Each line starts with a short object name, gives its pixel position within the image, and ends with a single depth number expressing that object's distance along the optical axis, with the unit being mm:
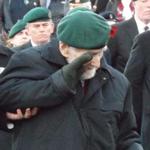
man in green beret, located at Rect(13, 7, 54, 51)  15491
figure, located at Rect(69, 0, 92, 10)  16902
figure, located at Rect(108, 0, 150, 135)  14189
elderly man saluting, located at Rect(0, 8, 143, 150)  7067
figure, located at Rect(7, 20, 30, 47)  18181
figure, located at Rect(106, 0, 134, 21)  20626
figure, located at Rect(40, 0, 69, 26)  23387
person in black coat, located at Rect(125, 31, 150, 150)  11086
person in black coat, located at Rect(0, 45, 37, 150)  7223
